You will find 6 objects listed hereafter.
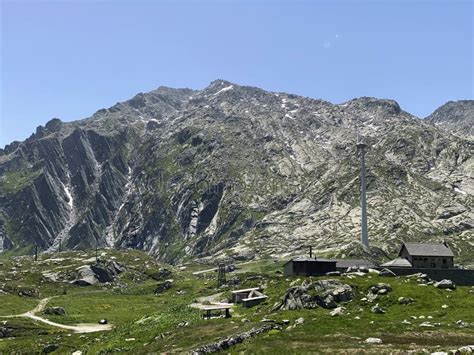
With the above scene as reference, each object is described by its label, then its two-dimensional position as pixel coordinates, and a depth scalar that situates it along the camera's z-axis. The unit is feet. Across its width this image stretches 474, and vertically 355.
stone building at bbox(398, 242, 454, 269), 437.99
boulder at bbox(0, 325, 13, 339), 341.41
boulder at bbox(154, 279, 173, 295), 625.41
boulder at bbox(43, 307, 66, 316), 422.41
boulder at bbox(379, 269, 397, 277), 312.17
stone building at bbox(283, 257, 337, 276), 384.49
